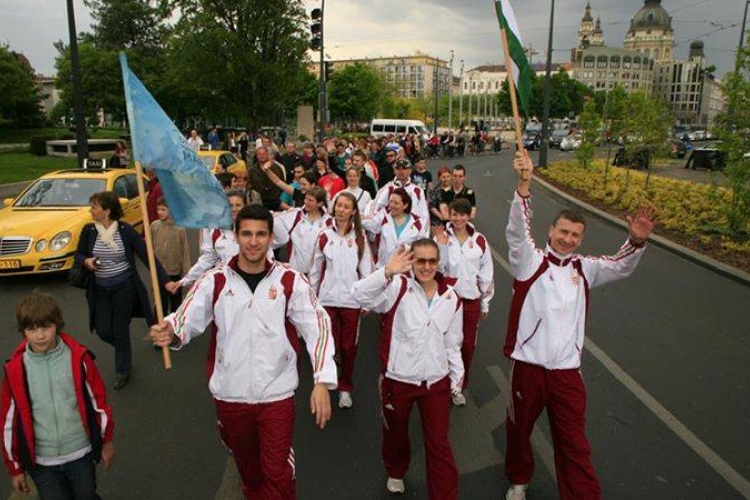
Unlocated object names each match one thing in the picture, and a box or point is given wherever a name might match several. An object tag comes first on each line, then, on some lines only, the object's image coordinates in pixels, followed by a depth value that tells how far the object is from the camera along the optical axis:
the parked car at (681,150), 38.23
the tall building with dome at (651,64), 167.12
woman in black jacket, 5.48
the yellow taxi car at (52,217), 8.95
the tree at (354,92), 74.62
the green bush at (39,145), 31.20
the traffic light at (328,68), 23.64
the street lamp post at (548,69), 28.27
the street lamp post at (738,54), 10.72
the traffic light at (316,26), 17.92
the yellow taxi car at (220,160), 14.49
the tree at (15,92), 43.66
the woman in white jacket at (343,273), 5.37
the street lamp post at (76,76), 15.06
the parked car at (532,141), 50.22
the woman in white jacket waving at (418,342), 3.71
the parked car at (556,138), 54.86
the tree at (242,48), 26.78
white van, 46.76
